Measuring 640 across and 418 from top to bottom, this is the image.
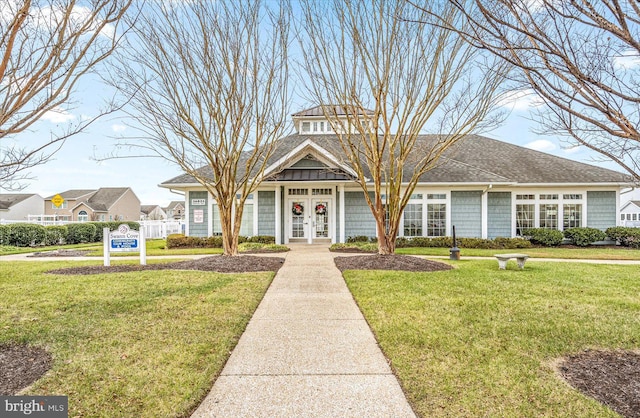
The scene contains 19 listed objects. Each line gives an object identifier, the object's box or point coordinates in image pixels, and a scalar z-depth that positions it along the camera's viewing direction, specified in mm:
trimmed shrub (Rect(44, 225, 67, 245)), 20188
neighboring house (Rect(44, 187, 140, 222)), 48188
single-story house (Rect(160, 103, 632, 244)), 17234
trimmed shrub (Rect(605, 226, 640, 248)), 16672
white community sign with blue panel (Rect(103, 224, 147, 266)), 10728
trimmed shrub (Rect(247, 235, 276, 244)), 16812
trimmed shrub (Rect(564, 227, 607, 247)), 16781
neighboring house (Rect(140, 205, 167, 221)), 72375
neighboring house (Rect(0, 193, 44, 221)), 45562
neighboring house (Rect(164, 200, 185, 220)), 71544
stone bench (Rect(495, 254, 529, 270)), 10219
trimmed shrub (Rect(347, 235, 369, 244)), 16906
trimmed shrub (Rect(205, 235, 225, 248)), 16984
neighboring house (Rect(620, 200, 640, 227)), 37888
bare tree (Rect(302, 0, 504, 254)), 10422
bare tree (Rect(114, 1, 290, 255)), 10438
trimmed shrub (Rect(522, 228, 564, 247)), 16812
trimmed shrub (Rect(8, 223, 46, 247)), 18859
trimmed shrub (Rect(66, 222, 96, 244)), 22009
